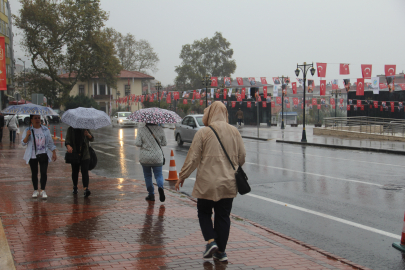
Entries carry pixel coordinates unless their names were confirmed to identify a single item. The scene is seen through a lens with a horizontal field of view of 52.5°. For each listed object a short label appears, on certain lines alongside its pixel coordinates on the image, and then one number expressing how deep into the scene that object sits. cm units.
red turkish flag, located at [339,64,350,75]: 2595
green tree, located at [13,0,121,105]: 5334
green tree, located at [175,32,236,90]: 7375
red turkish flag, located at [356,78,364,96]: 2956
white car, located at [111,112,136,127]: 4116
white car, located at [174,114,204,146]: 2134
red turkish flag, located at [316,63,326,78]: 2694
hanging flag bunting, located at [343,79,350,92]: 3319
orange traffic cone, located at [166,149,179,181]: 1121
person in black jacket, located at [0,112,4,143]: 2283
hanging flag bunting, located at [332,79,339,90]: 3463
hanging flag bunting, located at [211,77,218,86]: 3708
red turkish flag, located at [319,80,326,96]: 3348
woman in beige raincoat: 470
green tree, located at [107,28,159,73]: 7788
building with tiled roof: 8125
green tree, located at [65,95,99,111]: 5939
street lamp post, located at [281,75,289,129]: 3650
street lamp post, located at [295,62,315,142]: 2681
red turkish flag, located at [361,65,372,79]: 2503
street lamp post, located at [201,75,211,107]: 3890
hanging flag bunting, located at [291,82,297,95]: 3501
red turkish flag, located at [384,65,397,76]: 2481
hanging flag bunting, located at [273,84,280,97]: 3686
